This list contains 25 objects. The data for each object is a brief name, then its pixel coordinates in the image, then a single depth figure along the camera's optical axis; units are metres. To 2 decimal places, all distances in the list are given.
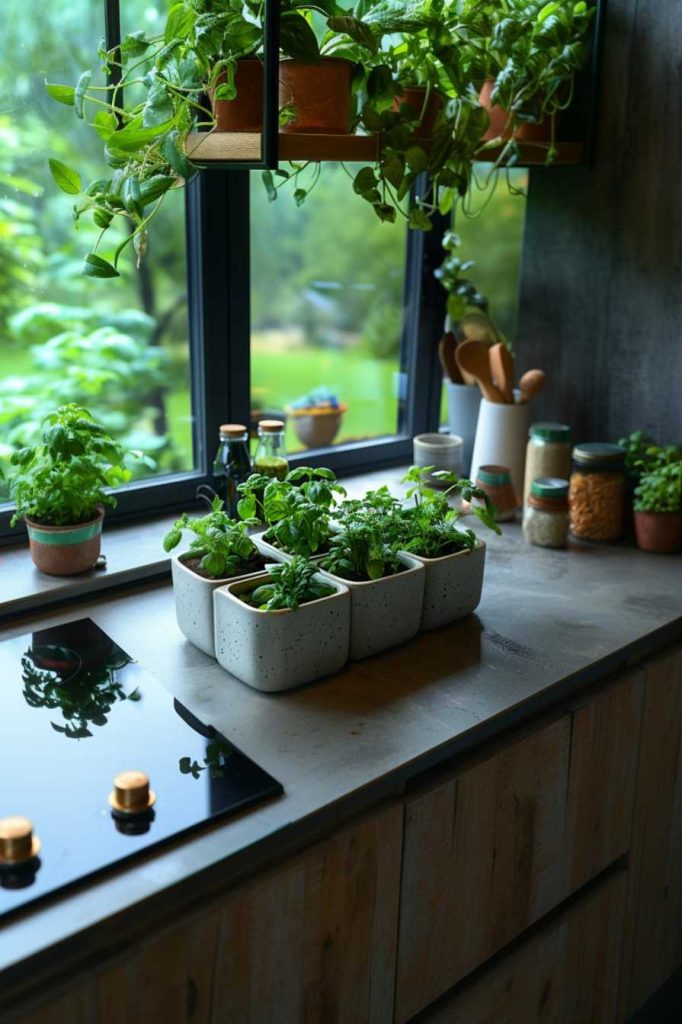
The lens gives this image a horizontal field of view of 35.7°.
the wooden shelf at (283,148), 1.42
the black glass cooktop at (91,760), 1.08
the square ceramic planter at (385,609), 1.46
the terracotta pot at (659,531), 1.90
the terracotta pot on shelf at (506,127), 1.90
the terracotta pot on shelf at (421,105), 1.68
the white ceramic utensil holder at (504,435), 2.06
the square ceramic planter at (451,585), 1.56
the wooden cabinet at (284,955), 1.05
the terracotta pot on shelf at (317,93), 1.46
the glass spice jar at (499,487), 2.00
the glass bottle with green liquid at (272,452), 1.86
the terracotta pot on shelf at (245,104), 1.42
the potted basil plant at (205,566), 1.45
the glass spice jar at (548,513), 1.90
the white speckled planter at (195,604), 1.44
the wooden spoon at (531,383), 2.08
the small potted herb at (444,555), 1.57
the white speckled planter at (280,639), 1.36
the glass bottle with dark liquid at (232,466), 1.82
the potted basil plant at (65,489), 1.62
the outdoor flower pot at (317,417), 2.22
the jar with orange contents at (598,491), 1.94
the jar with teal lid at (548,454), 1.97
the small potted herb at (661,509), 1.90
